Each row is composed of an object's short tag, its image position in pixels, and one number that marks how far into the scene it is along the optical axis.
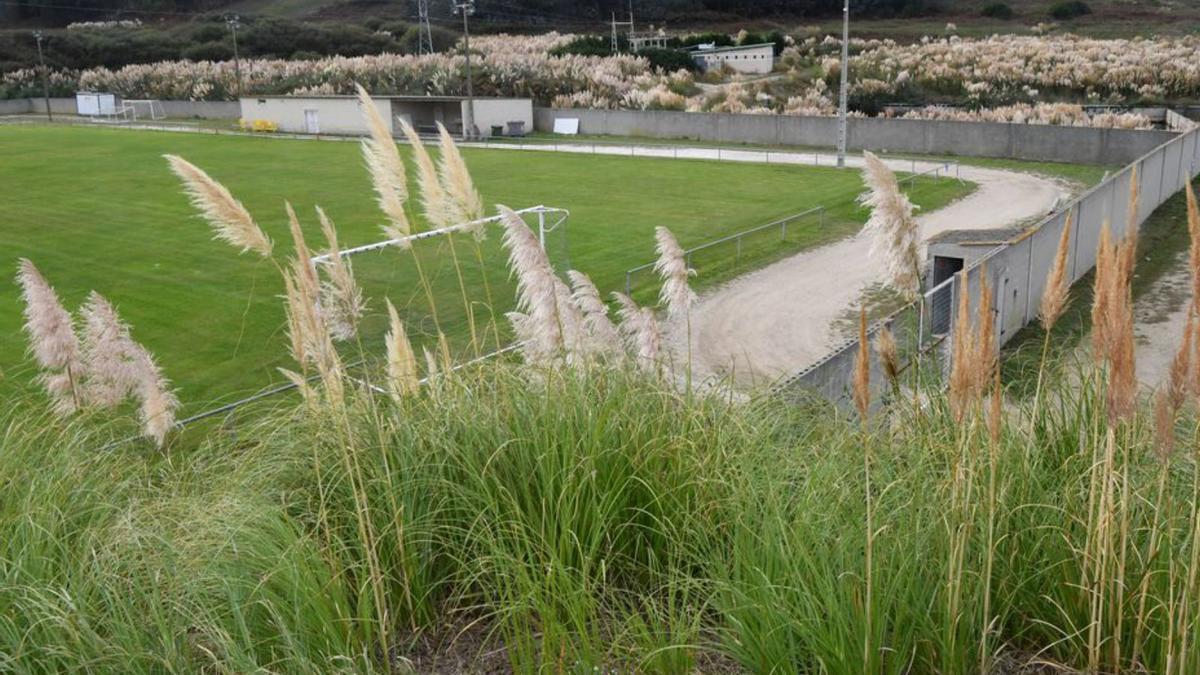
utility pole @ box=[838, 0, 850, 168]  33.41
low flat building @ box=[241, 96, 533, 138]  49.53
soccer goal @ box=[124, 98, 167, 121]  68.71
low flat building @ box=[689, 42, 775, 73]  67.75
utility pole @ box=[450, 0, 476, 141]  47.59
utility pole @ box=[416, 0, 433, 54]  81.25
